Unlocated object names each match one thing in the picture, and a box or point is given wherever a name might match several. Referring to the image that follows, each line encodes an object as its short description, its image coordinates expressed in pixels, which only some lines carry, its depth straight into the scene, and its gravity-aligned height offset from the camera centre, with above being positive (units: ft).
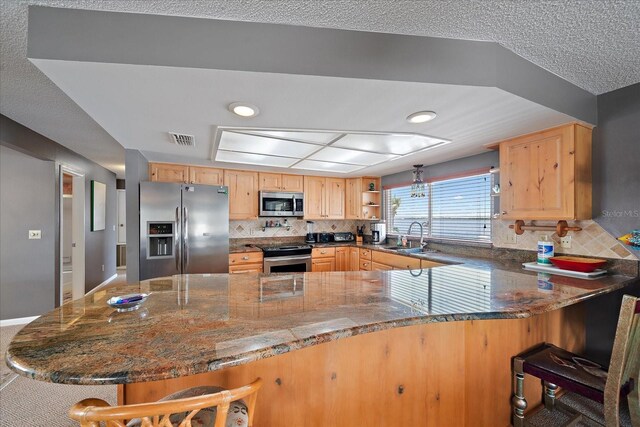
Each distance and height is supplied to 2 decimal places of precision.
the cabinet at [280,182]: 14.15 +1.78
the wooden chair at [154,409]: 2.00 -1.53
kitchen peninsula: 2.66 -1.39
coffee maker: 15.23 -1.07
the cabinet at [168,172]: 11.76 +1.90
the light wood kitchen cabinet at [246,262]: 12.28 -2.23
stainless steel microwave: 13.89 +0.58
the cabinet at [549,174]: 6.89 +1.10
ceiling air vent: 8.04 +2.39
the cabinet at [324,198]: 15.21 +0.99
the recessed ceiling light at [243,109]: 5.78 +2.36
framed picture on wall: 15.21 +0.61
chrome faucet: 12.37 -0.93
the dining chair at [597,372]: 3.97 -2.73
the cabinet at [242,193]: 13.38 +1.10
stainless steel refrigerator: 9.97 -0.56
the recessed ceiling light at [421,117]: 6.20 +2.34
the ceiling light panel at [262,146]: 8.22 +2.34
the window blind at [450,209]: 10.20 +0.22
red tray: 6.40 -1.22
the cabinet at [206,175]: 12.49 +1.88
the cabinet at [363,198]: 15.65 +0.98
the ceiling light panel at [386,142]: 8.00 +2.32
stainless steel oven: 12.83 -2.16
